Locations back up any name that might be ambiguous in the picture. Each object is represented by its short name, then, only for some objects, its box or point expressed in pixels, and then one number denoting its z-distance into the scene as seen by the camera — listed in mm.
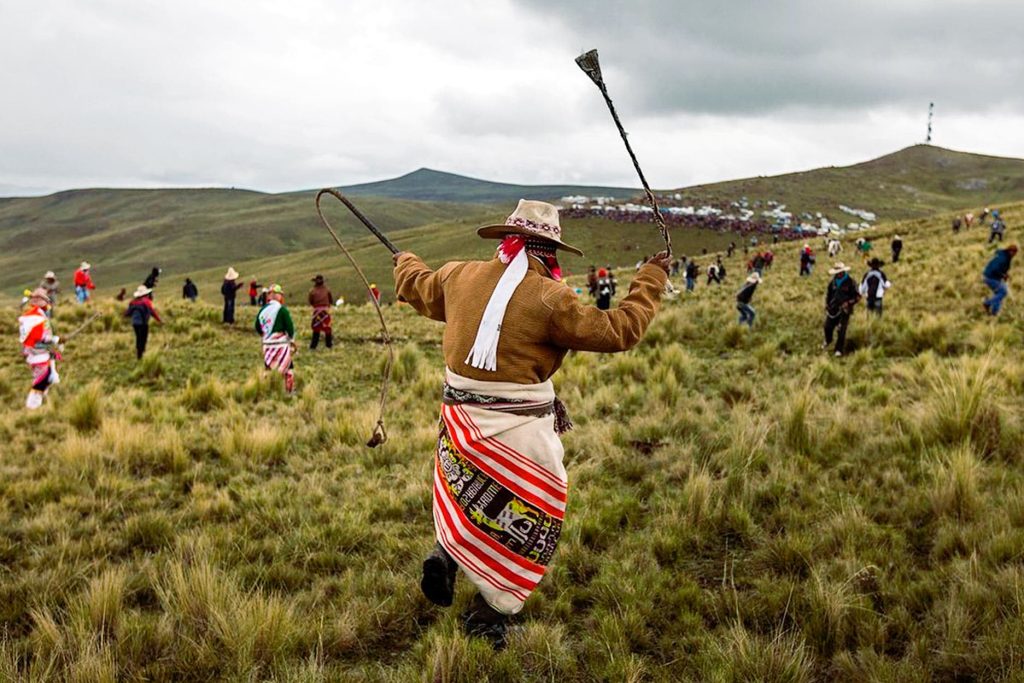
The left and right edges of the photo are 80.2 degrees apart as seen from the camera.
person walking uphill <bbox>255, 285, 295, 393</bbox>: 10797
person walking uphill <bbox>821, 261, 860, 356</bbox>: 11656
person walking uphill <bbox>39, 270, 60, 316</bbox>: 17236
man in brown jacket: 3006
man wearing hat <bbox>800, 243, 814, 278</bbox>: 28688
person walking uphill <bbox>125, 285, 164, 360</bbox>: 13469
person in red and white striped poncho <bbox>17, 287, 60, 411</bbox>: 8805
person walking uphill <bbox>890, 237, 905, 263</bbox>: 27891
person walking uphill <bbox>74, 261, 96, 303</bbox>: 21067
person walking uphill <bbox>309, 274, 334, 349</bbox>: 15312
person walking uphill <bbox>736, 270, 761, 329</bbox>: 14398
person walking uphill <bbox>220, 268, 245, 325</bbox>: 19297
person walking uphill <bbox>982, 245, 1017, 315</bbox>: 12617
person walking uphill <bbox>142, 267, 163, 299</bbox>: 17286
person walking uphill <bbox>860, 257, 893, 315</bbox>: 13367
